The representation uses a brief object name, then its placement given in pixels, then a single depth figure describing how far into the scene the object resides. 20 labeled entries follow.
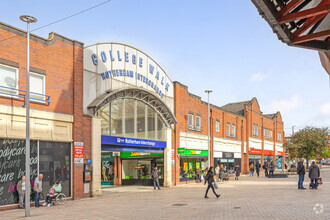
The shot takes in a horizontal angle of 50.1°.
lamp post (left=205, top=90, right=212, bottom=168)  32.64
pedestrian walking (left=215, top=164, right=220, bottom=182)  32.34
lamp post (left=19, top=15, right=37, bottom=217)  13.17
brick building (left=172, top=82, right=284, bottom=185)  29.83
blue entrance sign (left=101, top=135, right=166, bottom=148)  21.23
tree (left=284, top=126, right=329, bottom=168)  49.31
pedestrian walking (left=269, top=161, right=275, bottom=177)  37.11
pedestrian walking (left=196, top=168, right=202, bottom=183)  31.37
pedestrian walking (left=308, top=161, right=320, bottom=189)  20.27
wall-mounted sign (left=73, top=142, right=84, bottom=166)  18.78
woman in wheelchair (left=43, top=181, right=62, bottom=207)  16.35
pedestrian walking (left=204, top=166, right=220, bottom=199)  17.65
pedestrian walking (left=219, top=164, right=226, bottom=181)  31.29
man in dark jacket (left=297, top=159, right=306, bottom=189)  20.84
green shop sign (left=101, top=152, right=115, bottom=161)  29.38
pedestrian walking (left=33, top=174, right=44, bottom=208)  16.03
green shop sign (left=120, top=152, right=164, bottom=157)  28.21
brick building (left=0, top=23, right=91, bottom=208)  15.64
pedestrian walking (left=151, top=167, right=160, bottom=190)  24.95
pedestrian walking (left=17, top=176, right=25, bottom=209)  15.48
